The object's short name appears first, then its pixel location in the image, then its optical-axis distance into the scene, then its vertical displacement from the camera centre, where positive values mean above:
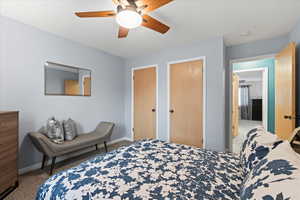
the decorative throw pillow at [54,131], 2.34 -0.56
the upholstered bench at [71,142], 2.04 -0.76
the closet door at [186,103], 2.95 -0.07
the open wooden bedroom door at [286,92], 2.08 +0.14
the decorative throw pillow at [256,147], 0.96 -0.37
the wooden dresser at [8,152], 1.64 -0.68
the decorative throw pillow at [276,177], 0.54 -0.36
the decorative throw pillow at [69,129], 2.54 -0.58
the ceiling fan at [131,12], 1.41 +1.01
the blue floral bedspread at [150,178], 0.87 -0.60
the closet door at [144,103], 3.63 -0.10
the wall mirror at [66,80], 2.57 +0.42
